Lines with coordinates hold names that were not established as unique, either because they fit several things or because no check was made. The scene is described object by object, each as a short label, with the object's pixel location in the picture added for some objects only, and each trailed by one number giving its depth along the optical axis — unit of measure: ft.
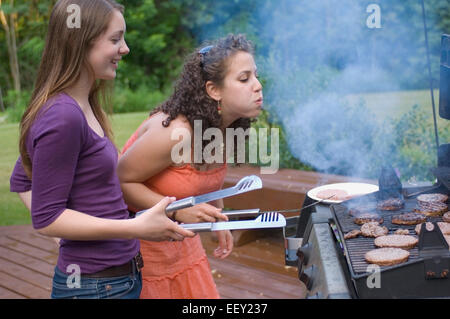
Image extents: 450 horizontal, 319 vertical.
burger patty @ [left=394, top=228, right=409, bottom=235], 5.69
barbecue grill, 4.53
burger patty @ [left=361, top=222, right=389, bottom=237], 5.73
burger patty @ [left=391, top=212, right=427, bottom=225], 5.96
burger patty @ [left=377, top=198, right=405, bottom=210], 6.66
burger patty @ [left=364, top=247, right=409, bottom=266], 4.84
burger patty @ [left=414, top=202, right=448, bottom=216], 6.22
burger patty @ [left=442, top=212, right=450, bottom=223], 5.88
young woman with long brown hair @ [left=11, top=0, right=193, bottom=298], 4.70
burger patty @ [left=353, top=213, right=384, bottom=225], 6.12
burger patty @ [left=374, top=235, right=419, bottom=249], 5.27
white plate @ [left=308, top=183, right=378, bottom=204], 7.49
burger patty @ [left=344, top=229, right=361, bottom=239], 5.72
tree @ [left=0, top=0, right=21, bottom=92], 19.11
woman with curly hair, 6.40
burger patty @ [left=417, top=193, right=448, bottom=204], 6.67
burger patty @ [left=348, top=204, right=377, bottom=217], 6.41
